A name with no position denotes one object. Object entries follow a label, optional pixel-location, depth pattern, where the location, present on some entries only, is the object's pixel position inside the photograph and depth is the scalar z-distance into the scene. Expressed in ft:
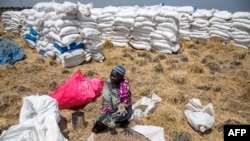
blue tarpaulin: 19.65
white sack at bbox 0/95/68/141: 7.82
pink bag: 11.97
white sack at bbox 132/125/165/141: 9.52
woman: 9.62
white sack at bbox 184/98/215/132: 10.28
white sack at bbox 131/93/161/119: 11.25
